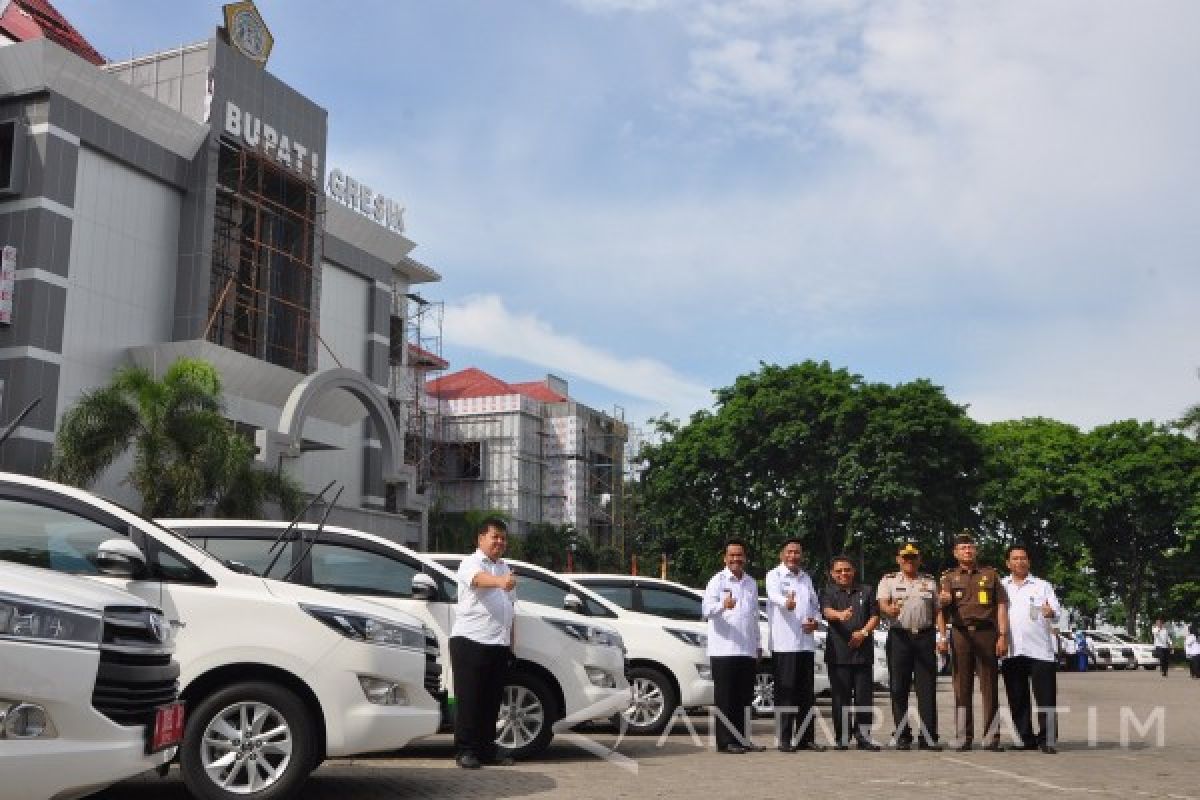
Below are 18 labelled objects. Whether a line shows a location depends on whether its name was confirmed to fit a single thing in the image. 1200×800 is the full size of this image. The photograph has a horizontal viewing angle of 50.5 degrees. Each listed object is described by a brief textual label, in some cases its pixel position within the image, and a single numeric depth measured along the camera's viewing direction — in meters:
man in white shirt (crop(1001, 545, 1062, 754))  10.51
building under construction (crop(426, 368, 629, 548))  76.75
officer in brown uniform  10.63
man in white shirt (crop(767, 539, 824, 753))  10.49
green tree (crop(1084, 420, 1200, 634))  46.91
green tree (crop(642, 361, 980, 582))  38.22
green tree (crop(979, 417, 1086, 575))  46.66
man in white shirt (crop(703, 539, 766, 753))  10.29
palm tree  27.97
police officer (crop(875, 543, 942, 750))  10.56
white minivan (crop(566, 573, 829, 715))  12.93
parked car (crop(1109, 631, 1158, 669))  43.31
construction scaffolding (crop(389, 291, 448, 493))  61.82
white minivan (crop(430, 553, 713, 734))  11.96
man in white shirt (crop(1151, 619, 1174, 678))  34.69
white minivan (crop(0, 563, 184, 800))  4.59
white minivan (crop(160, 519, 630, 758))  8.84
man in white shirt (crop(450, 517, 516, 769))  8.66
